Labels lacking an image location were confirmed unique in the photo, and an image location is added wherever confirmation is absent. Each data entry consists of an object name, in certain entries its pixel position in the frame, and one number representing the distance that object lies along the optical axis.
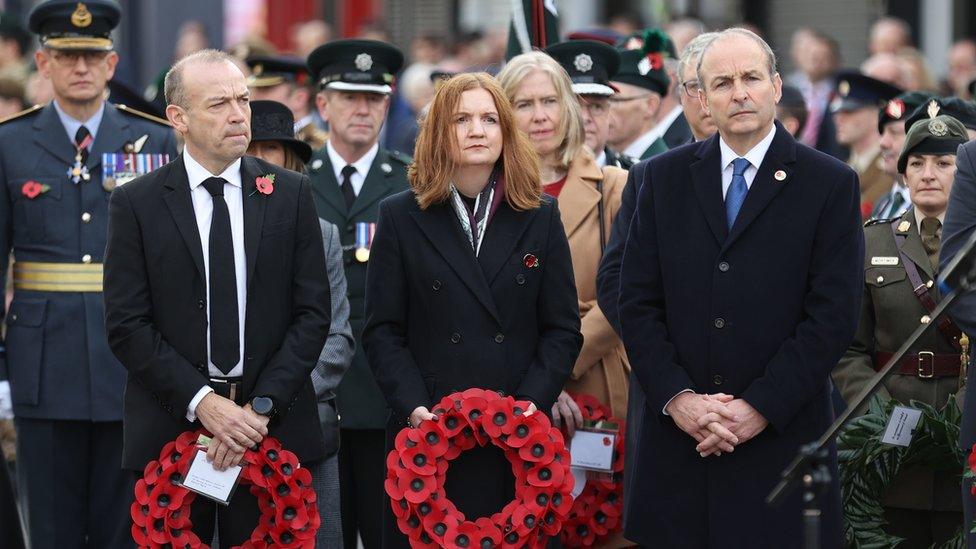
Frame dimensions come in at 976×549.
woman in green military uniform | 12.39
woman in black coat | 11.40
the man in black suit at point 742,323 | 10.53
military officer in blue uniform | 13.71
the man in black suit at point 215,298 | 10.85
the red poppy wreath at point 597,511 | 12.45
